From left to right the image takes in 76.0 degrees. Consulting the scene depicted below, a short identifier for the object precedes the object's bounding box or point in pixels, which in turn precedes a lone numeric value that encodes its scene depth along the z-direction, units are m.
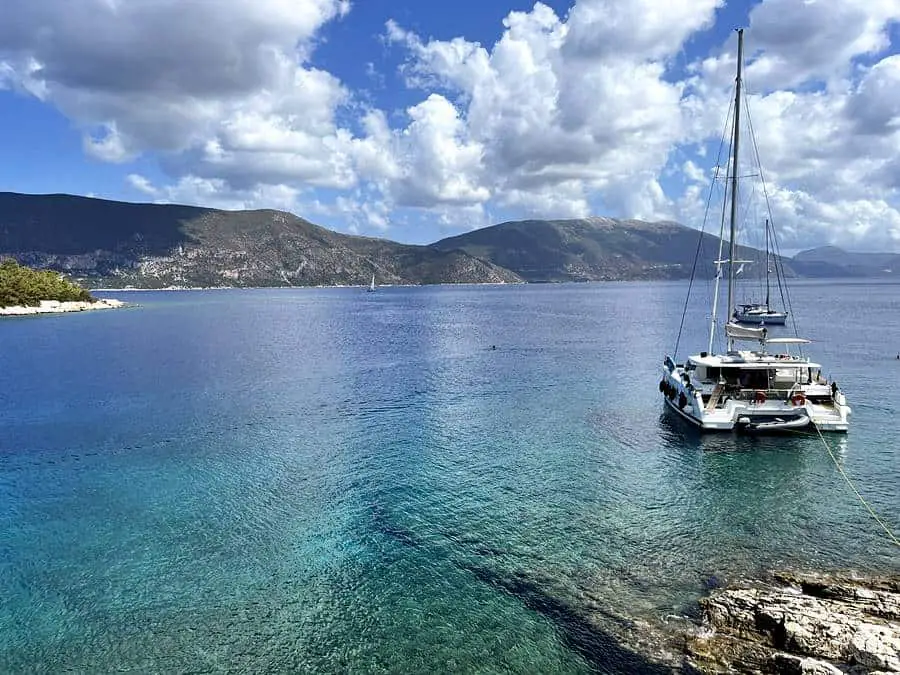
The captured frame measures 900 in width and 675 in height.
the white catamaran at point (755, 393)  39.75
